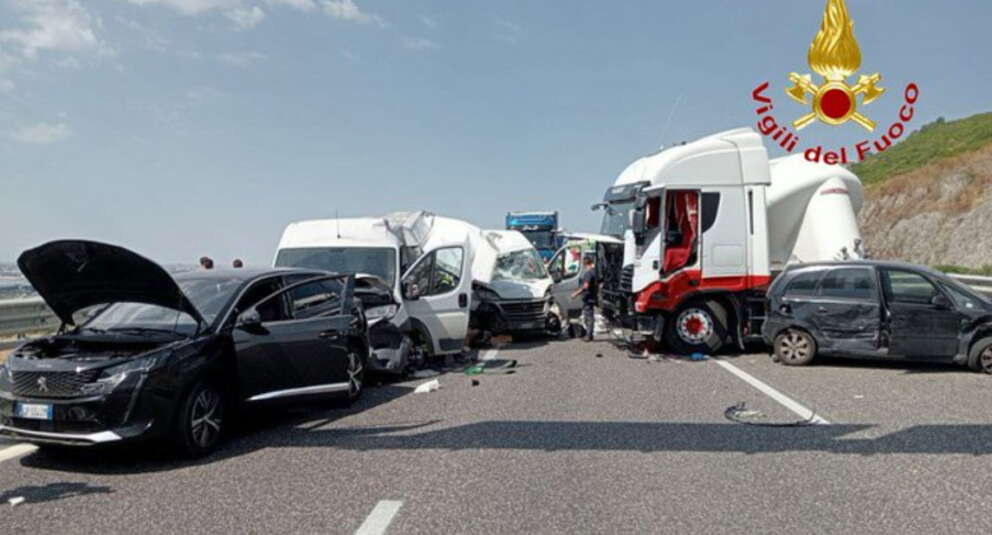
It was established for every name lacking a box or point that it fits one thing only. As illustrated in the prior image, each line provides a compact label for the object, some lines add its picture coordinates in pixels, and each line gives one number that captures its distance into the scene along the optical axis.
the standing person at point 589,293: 14.56
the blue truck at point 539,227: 31.36
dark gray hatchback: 9.98
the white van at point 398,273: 10.48
